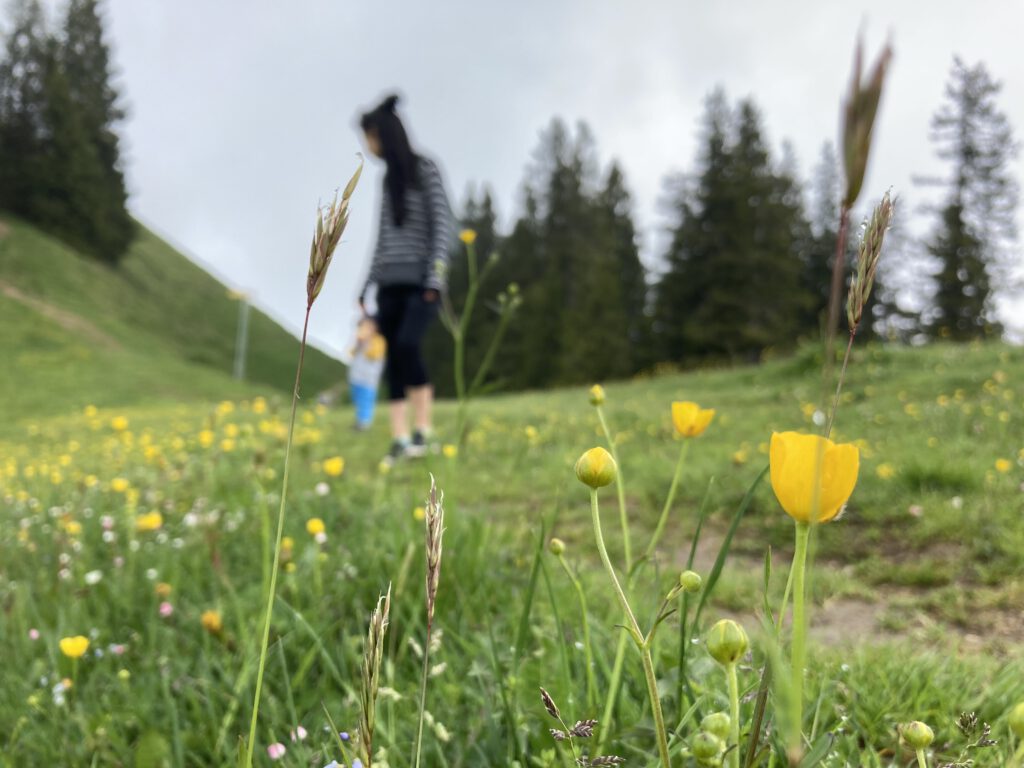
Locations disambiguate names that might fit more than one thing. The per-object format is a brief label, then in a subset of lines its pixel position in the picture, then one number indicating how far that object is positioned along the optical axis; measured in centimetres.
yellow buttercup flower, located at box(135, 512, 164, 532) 199
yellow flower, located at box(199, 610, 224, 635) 145
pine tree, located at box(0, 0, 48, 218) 2797
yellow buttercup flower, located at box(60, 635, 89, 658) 117
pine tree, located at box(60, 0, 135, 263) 2955
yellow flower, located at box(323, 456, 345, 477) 231
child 629
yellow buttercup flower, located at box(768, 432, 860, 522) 46
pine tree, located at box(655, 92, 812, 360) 2164
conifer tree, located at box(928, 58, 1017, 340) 2139
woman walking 427
